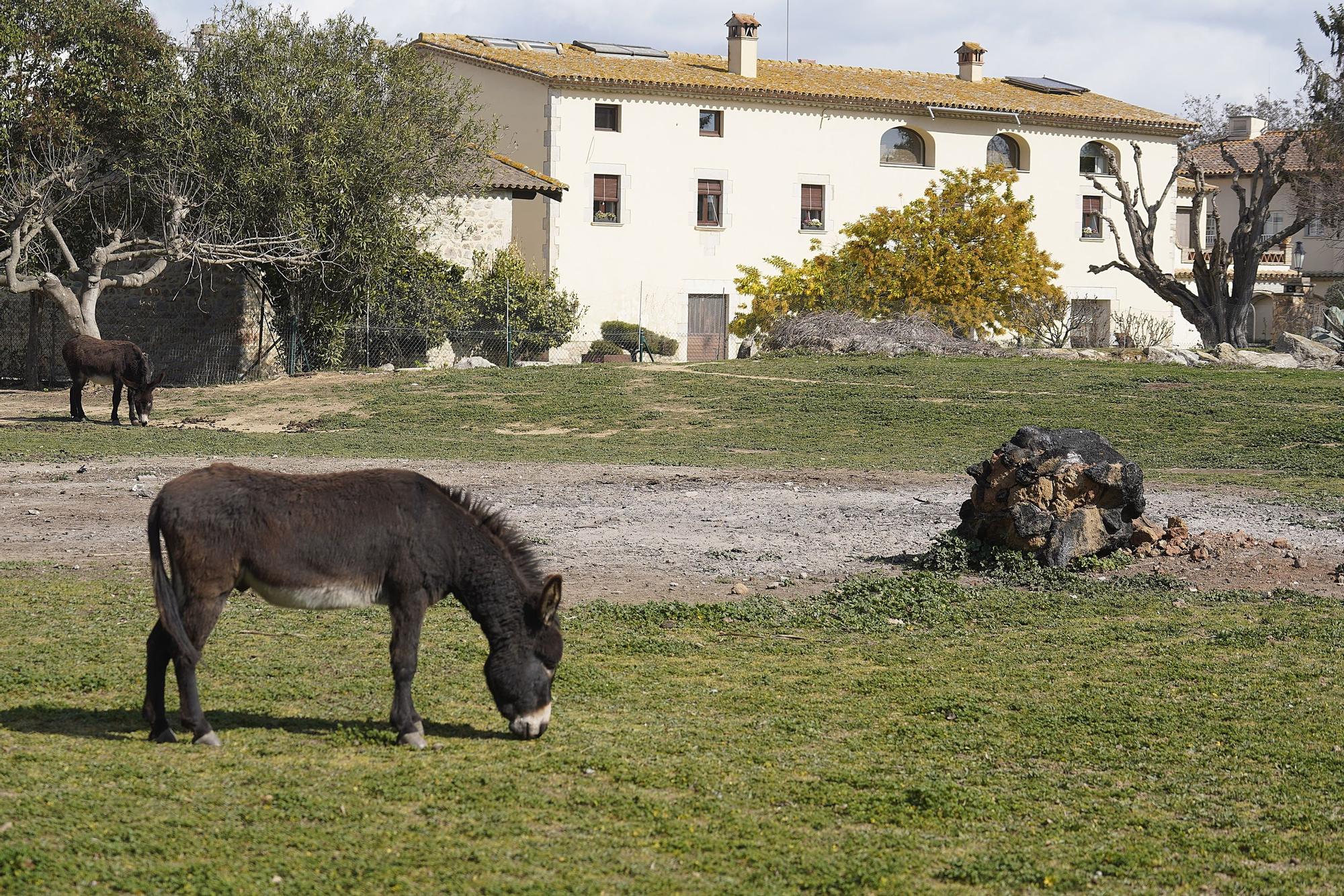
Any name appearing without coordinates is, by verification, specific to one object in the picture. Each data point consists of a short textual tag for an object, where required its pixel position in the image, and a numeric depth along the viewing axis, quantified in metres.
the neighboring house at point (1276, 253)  63.19
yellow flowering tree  44.69
